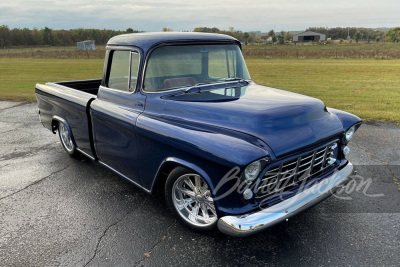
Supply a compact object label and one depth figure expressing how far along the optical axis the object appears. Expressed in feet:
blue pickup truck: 8.27
